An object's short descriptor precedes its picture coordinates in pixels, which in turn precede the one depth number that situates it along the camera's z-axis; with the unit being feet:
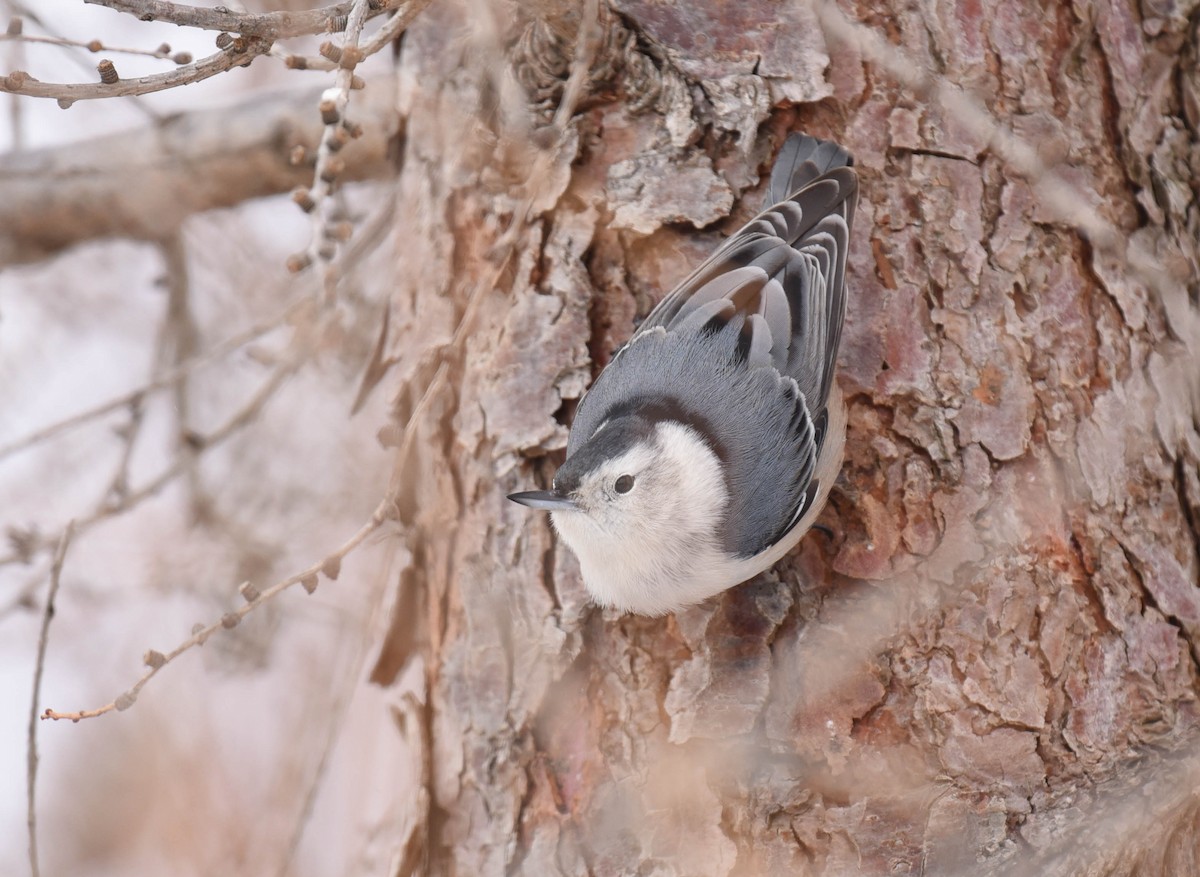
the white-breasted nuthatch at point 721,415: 11.28
